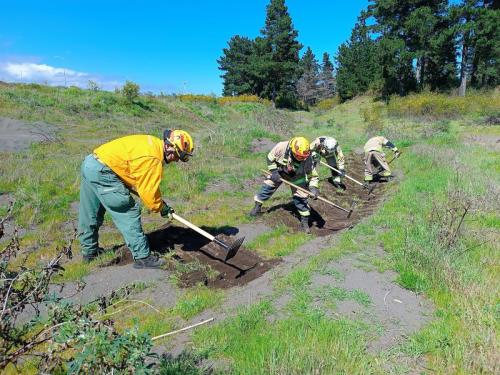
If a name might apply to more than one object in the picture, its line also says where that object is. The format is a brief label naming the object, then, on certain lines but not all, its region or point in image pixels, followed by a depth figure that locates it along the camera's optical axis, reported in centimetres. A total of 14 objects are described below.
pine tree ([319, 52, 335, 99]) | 6988
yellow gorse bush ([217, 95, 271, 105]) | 3591
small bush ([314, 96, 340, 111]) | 4834
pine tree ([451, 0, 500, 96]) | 2800
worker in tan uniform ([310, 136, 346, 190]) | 1058
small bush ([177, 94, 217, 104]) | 3306
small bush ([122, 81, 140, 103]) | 2272
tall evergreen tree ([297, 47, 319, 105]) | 6100
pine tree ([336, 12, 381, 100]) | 4338
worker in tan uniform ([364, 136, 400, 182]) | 1137
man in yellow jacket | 494
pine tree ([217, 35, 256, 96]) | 4511
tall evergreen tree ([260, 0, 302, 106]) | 3984
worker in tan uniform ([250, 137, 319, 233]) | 735
